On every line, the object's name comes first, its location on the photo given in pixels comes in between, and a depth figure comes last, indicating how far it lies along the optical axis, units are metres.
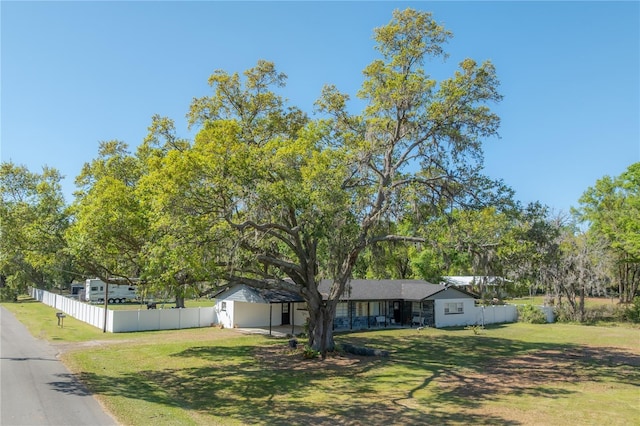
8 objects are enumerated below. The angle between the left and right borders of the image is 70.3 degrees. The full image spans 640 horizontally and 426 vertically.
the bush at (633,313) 40.14
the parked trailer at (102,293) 51.78
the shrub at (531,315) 40.12
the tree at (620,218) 38.69
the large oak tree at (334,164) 16.58
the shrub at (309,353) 21.06
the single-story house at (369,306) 33.00
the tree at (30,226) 20.70
